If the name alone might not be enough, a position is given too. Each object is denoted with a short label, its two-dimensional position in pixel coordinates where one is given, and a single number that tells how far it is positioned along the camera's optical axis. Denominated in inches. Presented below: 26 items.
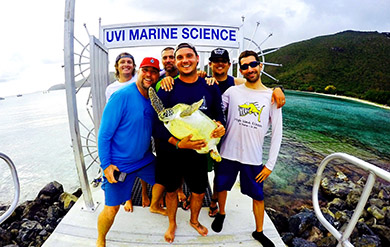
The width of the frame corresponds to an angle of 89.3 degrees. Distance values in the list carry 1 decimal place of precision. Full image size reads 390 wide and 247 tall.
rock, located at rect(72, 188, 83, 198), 210.5
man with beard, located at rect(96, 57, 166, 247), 83.1
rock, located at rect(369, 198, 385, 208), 209.0
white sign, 150.2
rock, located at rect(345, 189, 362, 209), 212.2
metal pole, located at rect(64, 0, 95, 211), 93.2
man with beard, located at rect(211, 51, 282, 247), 89.8
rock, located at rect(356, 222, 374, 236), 158.4
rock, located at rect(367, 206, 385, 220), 187.1
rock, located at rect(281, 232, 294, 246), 138.3
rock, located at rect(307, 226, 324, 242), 145.1
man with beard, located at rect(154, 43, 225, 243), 80.4
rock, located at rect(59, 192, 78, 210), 174.1
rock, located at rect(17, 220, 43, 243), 138.3
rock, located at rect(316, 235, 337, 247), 138.2
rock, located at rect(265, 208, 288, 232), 156.1
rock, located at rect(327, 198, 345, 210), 216.4
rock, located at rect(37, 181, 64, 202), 189.9
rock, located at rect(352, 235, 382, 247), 140.9
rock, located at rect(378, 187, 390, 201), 235.3
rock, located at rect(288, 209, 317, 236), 151.0
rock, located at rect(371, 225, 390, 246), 157.2
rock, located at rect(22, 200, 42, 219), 167.8
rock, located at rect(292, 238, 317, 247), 129.7
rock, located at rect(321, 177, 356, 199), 239.8
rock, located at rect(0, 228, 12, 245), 134.3
